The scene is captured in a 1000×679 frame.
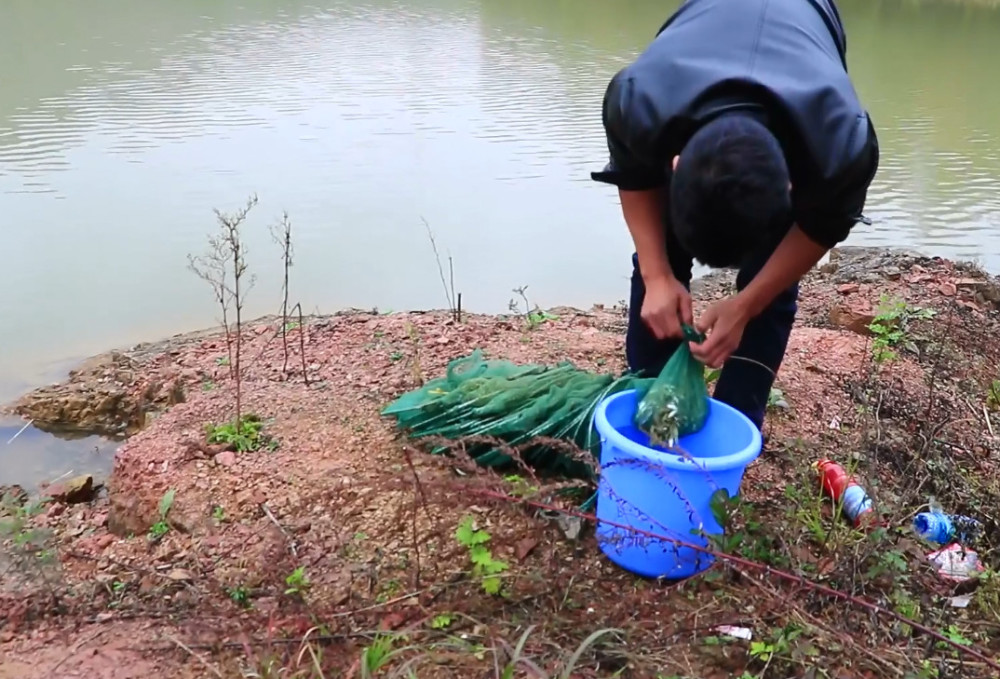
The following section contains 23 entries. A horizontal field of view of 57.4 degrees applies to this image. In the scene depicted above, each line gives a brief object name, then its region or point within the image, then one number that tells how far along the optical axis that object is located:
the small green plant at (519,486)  2.12
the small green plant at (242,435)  2.52
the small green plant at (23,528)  2.11
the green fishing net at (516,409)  2.26
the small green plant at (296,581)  1.87
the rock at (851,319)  3.71
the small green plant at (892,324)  3.41
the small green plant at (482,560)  1.87
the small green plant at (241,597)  1.91
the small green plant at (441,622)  1.77
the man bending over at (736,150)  1.46
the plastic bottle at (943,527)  2.05
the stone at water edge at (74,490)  2.84
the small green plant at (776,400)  2.72
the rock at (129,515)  2.42
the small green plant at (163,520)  2.26
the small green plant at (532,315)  3.69
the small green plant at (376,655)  1.58
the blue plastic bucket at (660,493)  1.77
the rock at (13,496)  2.93
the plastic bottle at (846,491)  2.08
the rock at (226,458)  2.45
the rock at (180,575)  2.01
